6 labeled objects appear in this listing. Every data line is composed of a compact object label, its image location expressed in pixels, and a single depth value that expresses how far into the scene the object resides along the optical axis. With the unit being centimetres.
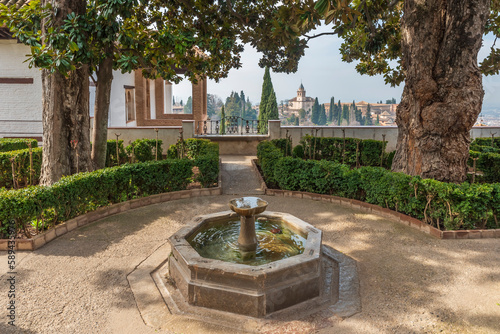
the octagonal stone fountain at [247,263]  371
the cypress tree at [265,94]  3516
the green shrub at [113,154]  1136
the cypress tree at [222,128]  1606
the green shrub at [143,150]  1132
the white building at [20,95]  1443
